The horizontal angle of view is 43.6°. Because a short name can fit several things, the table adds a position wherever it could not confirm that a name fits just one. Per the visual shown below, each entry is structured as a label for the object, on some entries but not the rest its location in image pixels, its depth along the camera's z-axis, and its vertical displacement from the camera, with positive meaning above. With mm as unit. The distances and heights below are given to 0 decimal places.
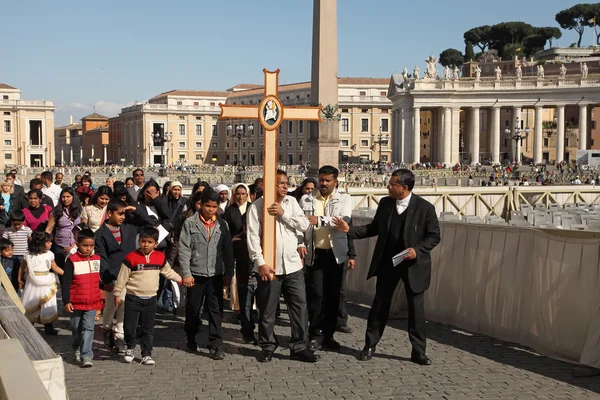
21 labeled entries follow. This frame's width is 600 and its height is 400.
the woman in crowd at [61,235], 8914 -838
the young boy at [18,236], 8695 -832
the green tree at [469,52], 114250 +17517
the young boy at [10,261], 8391 -1118
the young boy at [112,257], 7148 -895
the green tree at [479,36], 121938 +21360
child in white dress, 7777 -1249
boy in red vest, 6668 -1170
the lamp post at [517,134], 57522 +2593
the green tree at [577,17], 114569 +23277
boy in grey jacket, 6992 -931
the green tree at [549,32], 114562 +20510
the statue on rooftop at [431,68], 71188 +9365
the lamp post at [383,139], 94225 +3436
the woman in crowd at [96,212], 8461 -536
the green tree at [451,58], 125706 +18260
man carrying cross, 6766 -1007
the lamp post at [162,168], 38594 -199
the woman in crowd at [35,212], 9188 -589
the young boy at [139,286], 6770 -1101
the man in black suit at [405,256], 6695 -810
